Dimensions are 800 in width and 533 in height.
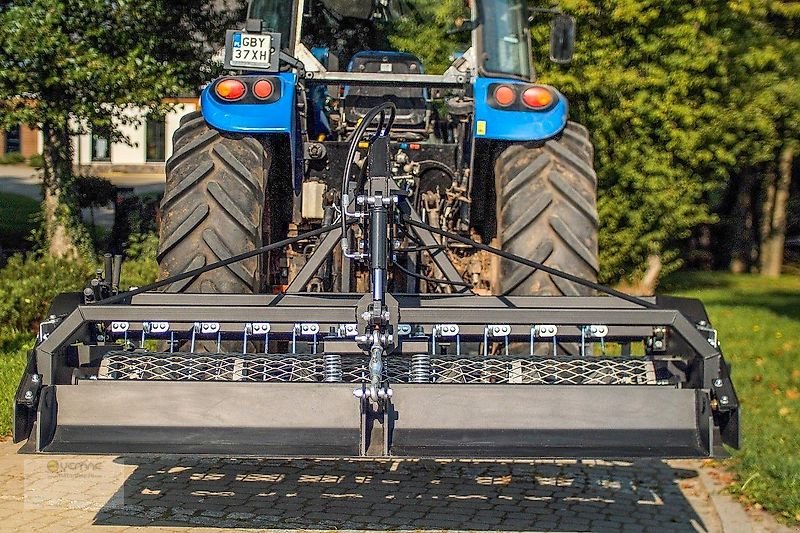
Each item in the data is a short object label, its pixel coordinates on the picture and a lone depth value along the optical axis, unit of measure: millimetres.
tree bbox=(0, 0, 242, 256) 10125
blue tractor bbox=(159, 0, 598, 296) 5762
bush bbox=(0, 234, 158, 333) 9586
